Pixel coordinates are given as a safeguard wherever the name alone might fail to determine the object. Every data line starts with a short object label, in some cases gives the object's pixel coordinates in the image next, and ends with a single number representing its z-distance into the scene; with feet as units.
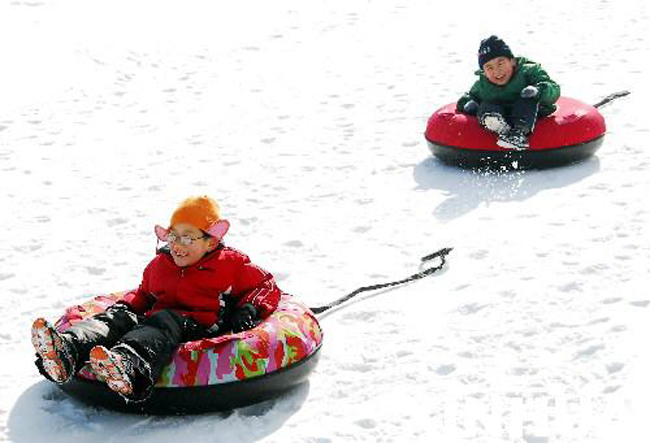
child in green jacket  58.85
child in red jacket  33.58
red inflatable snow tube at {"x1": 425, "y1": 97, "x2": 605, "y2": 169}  59.67
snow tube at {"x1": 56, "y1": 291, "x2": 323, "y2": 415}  34.22
